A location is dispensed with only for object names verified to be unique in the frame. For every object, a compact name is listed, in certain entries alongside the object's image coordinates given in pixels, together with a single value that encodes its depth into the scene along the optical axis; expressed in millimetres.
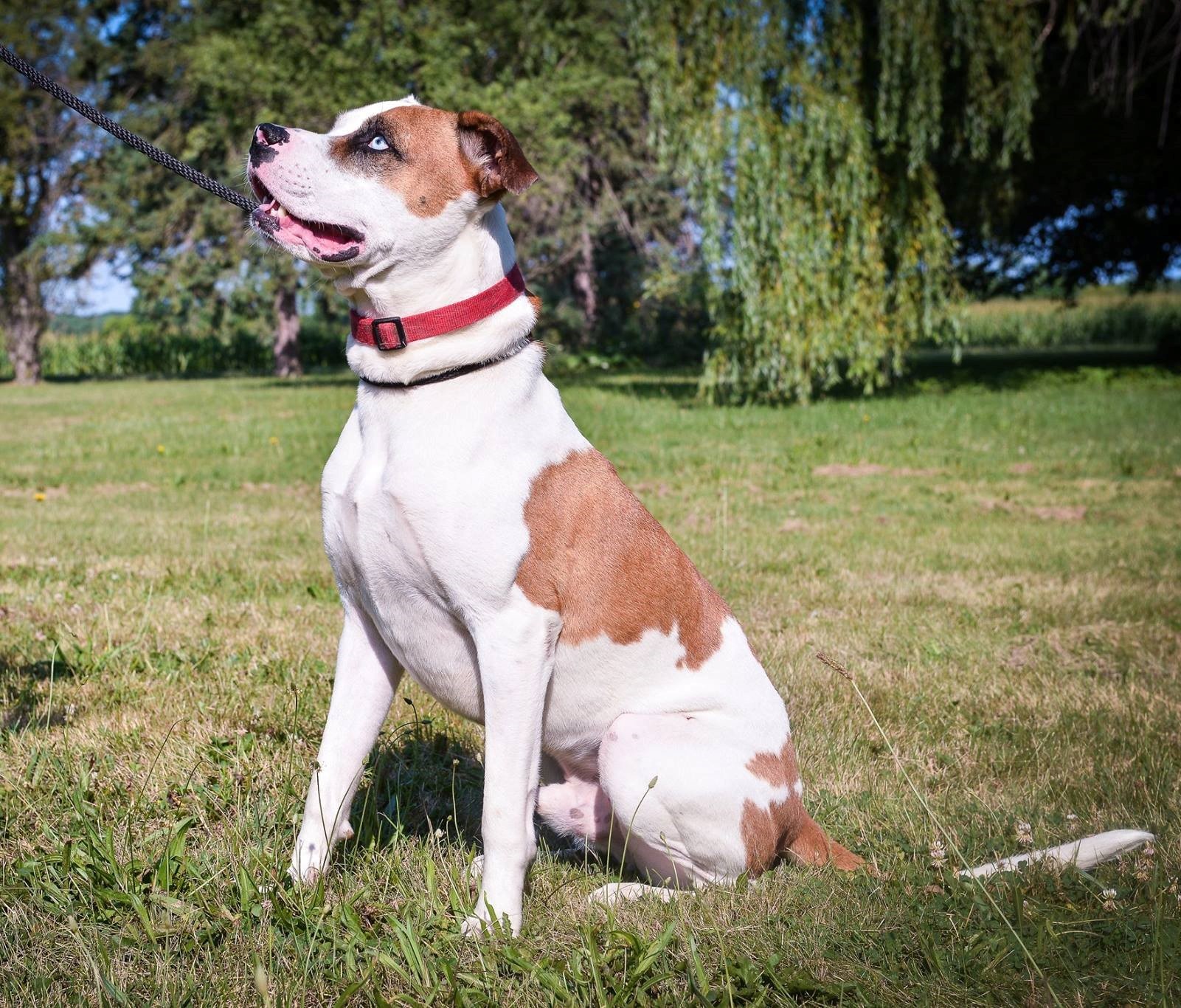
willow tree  14078
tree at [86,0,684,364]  20875
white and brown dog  2445
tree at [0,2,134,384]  27391
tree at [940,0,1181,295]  16391
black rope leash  2869
